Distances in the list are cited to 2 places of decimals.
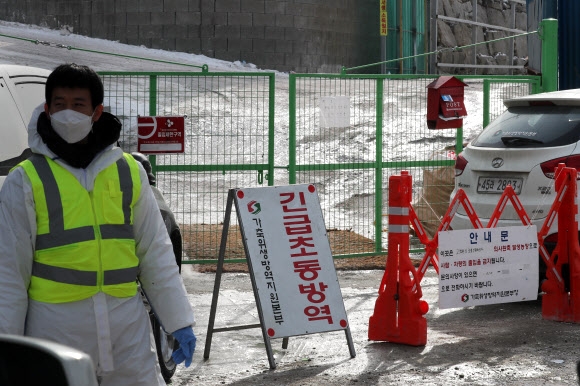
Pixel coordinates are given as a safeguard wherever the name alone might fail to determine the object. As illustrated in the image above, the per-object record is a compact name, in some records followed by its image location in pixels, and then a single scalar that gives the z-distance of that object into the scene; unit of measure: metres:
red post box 11.24
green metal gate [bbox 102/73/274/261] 10.66
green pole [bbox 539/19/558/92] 12.37
